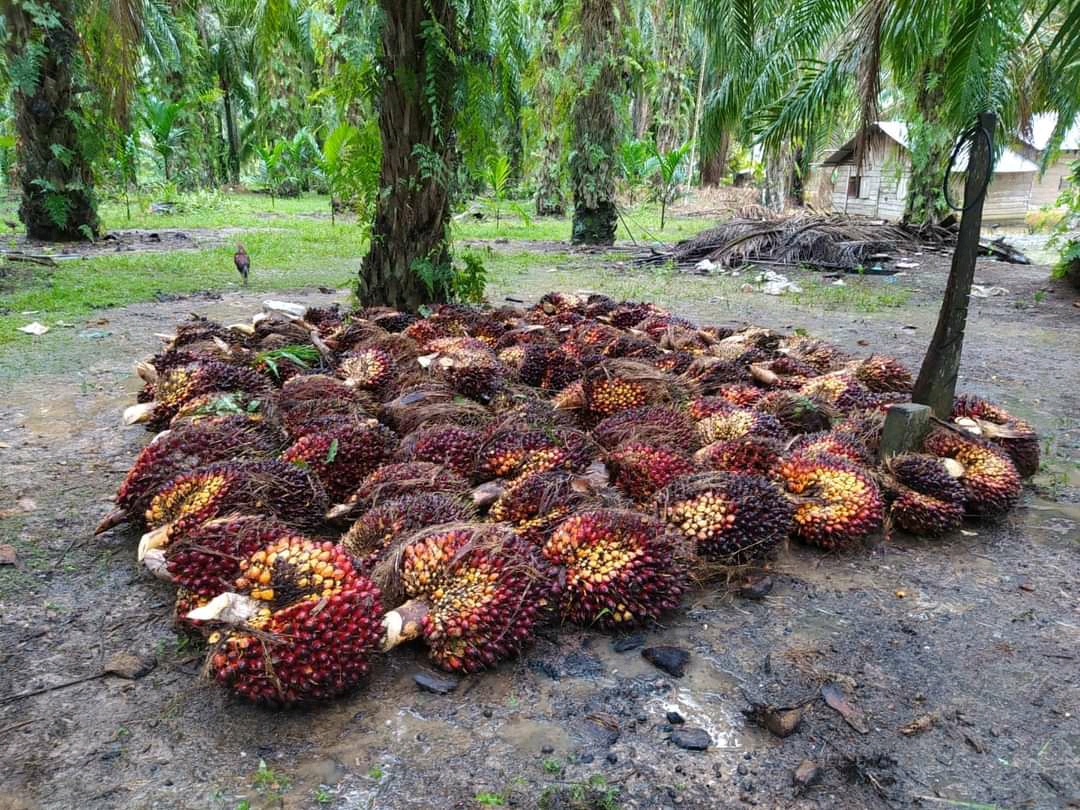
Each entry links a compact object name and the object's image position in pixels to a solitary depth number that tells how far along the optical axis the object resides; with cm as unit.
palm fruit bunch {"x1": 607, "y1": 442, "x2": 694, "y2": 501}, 249
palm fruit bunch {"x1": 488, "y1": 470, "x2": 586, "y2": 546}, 219
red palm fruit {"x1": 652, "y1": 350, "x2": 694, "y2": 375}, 361
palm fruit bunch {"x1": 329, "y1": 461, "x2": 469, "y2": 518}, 231
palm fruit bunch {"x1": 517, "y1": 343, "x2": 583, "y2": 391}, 348
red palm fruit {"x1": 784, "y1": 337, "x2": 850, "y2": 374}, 400
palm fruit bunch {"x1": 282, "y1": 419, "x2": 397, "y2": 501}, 250
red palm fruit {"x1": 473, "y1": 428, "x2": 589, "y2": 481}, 249
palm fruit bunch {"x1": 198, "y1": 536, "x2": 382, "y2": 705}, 158
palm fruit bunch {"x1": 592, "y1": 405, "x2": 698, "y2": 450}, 278
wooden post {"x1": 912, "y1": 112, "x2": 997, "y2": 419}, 272
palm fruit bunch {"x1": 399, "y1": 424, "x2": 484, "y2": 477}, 255
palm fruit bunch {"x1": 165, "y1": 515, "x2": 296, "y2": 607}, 179
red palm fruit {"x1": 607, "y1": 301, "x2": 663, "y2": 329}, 454
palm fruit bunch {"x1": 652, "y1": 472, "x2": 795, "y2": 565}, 221
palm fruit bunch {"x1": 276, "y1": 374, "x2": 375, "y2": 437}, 281
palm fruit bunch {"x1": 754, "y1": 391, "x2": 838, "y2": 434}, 316
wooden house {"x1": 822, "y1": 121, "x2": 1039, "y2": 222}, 2138
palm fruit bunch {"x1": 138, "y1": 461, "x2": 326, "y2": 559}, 206
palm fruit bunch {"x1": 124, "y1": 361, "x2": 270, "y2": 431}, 305
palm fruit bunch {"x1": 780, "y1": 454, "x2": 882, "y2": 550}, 238
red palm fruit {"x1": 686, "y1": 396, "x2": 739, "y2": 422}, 300
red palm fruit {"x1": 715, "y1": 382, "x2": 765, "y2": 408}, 325
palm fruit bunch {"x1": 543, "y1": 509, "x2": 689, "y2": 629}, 194
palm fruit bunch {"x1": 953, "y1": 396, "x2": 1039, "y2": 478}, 295
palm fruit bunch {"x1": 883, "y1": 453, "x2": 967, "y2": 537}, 250
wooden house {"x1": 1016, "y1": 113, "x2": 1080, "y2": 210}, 2227
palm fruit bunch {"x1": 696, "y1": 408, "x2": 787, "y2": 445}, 285
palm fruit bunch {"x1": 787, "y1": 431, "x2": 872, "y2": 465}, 272
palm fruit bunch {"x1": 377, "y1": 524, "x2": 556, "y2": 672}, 177
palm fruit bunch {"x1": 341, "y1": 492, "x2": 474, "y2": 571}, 204
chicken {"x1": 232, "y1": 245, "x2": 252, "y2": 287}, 697
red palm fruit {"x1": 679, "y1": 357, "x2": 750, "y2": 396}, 346
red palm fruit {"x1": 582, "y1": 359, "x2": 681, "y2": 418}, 317
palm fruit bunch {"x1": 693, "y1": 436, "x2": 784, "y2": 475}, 263
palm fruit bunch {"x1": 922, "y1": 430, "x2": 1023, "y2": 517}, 260
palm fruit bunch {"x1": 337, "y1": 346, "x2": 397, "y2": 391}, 331
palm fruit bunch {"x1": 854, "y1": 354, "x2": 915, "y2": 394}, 368
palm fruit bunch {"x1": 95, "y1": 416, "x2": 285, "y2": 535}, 234
